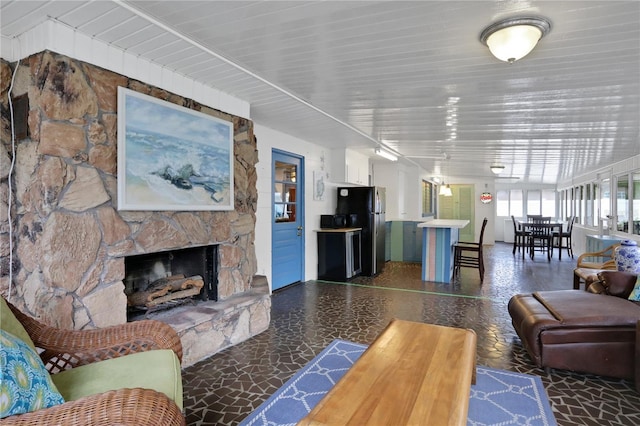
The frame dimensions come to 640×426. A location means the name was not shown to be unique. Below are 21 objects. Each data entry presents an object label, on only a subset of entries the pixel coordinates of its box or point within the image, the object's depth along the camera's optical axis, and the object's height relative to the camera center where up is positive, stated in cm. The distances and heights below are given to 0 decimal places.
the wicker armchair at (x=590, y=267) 420 -78
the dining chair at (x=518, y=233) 877 -65
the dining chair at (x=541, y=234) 841 -65
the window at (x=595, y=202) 766 +13
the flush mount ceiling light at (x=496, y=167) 754 +85
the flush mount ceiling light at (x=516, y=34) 196 +98
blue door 511 -21
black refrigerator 638 -16
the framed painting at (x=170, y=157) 249 +38
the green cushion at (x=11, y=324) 149 -52
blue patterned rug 208 -124
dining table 840 -56
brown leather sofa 252 -94
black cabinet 588 -80
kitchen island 579 -75
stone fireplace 210 -2
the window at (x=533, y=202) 1218 +17
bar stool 586 -94
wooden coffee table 141 -82
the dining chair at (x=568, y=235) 833 -67
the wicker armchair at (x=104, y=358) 115 -69
